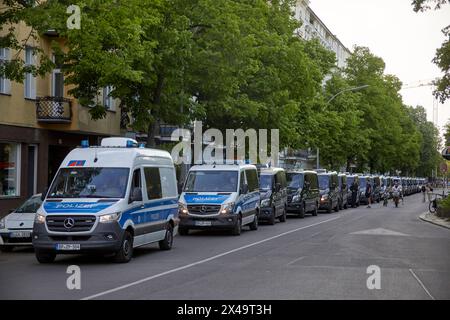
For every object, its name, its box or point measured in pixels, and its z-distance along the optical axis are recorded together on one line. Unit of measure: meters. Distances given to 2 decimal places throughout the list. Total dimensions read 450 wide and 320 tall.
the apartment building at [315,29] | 85.88
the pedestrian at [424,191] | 65.22
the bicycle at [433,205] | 38.91
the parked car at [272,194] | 28.42
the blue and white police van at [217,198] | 22.22
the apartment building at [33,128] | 27.80
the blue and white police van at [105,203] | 14.12
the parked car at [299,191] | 34.59
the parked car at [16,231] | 17.20
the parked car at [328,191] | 41.53
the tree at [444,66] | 26.95
